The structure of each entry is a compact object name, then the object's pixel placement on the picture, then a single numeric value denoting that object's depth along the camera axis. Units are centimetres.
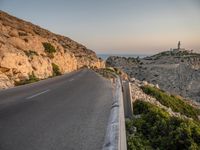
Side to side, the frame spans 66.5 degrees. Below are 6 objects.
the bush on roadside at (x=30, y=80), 1190
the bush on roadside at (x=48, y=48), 2216
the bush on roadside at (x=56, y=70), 2092
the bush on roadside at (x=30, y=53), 1566
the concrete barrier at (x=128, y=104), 476
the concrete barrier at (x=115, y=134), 176
